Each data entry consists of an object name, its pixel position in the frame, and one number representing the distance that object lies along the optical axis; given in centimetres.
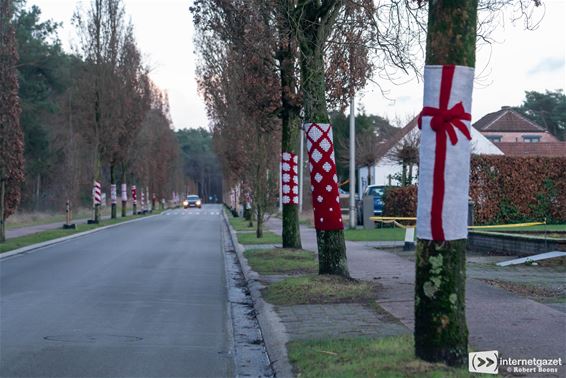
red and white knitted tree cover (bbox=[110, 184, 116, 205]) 5182
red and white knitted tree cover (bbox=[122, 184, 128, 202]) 6191
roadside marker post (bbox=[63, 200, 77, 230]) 3823
